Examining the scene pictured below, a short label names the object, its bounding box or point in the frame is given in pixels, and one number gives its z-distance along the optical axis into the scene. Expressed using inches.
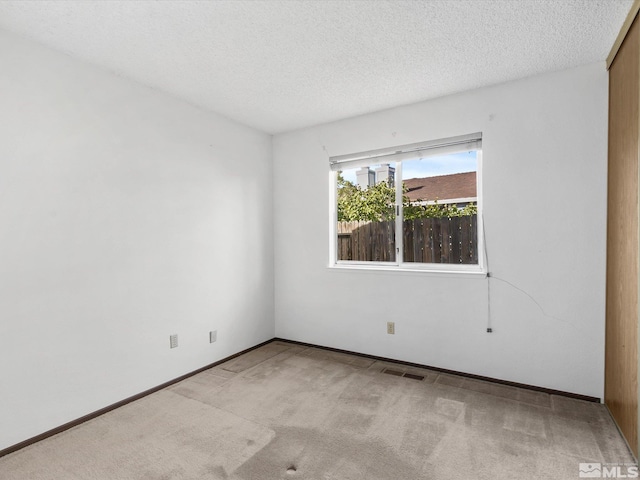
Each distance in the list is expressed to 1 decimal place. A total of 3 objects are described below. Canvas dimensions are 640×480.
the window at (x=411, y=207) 127.8
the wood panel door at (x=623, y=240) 79.0
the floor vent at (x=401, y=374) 123.5
